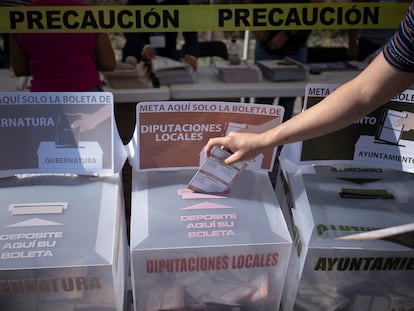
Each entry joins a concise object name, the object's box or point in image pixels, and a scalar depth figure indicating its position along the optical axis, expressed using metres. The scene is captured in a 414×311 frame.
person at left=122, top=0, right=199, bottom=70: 2.51
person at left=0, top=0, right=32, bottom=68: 3.34
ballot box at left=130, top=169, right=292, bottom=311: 0.77
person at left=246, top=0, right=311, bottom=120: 2.69
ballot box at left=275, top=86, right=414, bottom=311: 0.80
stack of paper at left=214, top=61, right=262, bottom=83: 2.32
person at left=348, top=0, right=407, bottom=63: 2.85
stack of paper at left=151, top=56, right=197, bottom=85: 2.23
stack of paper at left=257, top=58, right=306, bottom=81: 2.34
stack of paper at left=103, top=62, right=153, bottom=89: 2.13
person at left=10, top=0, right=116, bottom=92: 1.76
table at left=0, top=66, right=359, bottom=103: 2.12
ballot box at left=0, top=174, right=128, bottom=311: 0.72
